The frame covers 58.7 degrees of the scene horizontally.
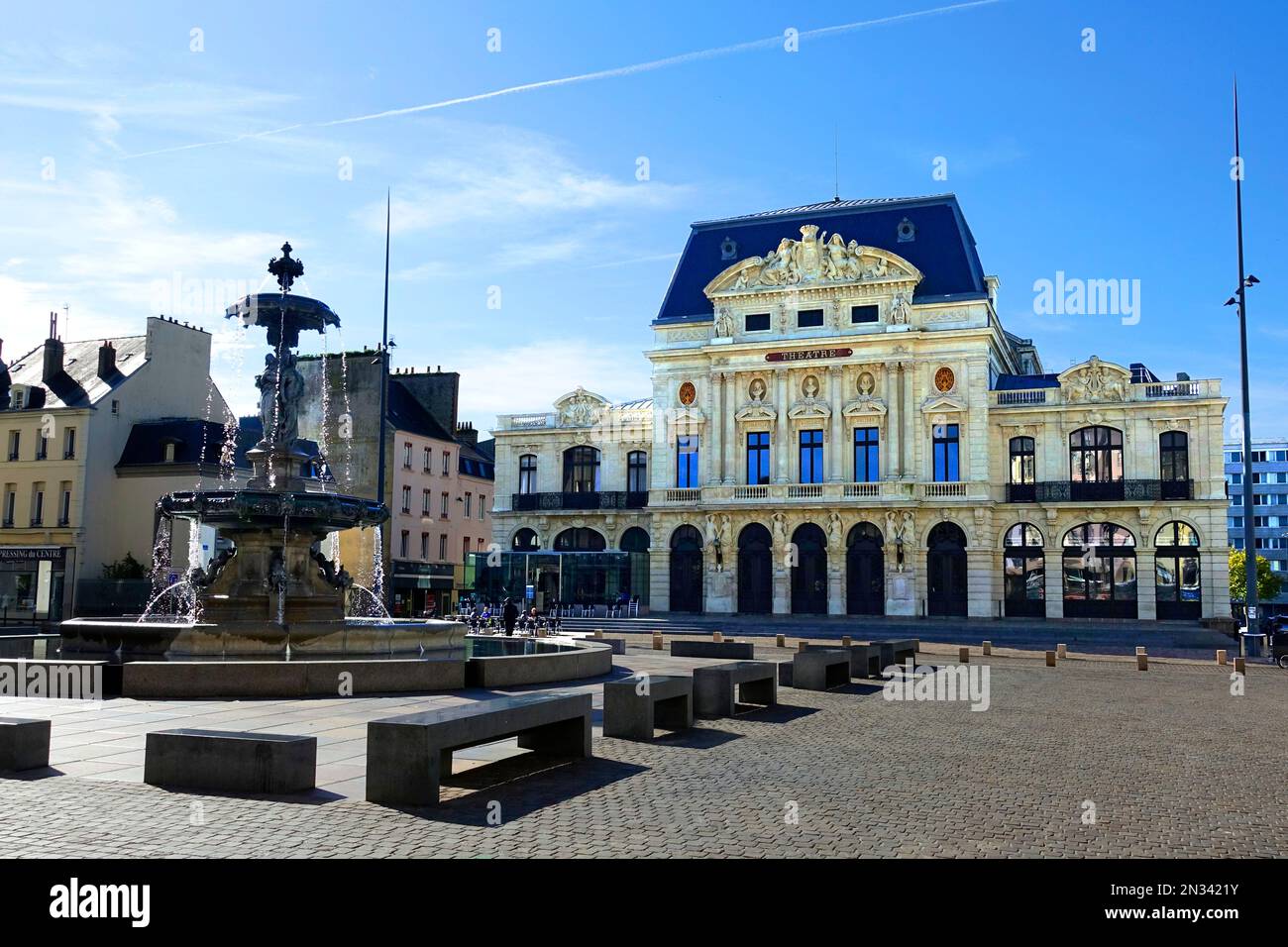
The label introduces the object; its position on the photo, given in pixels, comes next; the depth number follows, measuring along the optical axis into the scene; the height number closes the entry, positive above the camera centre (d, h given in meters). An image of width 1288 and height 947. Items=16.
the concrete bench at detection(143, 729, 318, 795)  9.69 -1.76
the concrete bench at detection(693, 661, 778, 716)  16.23 -1.79
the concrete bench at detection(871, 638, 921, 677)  26.89 -2.18
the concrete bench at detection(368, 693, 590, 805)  9.46 -1.58
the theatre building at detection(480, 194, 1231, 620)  51.91 +4.98
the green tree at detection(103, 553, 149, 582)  51.81 -0.70
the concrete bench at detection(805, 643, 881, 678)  23.61 -2.03
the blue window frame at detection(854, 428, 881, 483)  55.91 +5.19
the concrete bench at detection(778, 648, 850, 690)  21.14 -2.00
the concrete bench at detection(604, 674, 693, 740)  13.68 -1.80
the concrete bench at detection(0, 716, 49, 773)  10.29 -1.73
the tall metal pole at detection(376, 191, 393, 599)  38.02 +5.26
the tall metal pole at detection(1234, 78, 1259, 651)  34.62 +1.91
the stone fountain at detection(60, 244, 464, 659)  17.88 -0.17
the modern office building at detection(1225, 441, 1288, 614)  115.69 +6.02
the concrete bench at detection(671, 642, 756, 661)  27.39 -2.21
